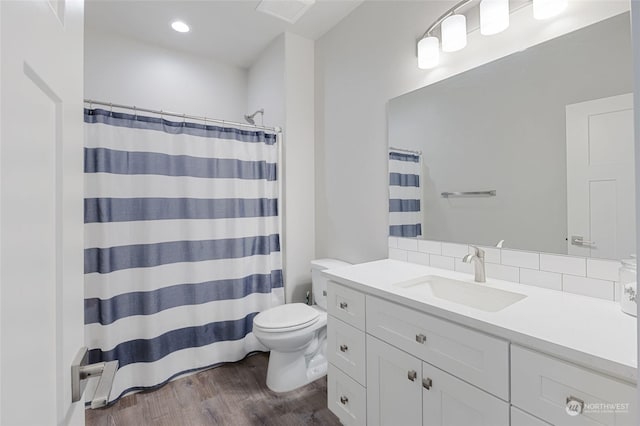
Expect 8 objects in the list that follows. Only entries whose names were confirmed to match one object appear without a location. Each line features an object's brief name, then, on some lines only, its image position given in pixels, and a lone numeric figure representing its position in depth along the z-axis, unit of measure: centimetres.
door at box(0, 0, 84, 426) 34
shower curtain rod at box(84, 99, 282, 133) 184
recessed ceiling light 238
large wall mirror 109
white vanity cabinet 76
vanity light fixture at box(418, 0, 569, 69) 122
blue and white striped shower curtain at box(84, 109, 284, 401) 185
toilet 184
